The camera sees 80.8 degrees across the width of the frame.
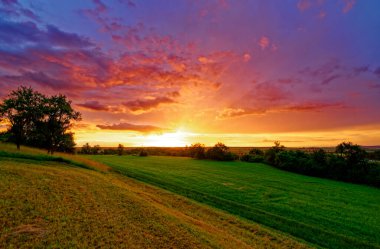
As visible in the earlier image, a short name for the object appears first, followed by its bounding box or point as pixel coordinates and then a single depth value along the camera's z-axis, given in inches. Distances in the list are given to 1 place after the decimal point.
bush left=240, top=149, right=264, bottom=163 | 3516.2
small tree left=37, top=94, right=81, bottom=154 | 1686.8
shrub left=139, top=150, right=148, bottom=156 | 3531.0
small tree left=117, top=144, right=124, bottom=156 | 3886.6
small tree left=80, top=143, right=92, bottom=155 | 4151.8
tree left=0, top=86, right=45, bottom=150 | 1651.1
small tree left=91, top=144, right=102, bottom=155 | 4200.3
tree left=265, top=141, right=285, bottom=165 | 3245.6
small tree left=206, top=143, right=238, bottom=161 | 3432.6
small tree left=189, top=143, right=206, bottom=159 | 3565.5
